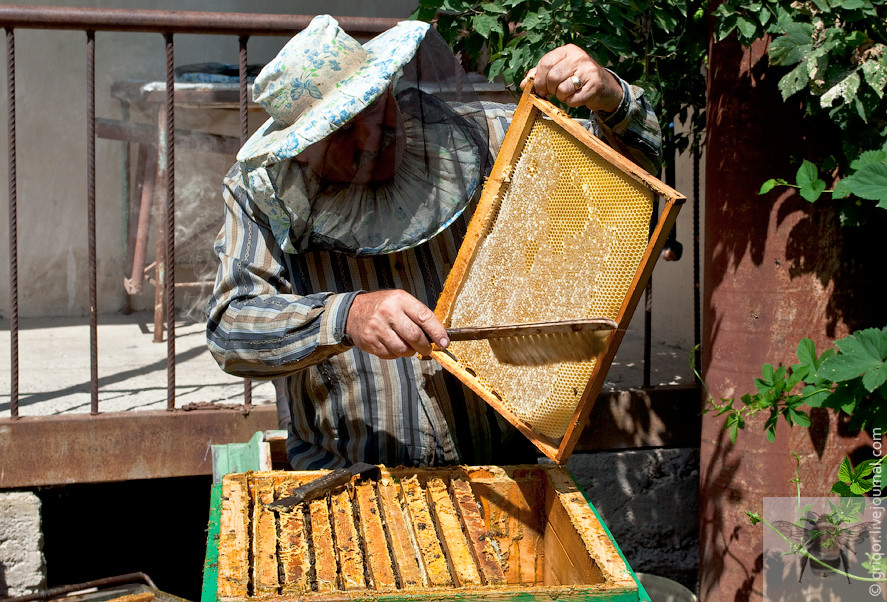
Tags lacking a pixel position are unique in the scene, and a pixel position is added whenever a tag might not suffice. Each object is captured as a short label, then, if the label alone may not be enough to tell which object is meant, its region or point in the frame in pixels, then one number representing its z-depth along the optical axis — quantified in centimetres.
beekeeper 147
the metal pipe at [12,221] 244
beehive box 119
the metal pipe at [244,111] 252
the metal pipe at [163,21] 237
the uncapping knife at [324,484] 144
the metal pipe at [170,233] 250
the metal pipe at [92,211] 248
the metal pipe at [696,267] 279
